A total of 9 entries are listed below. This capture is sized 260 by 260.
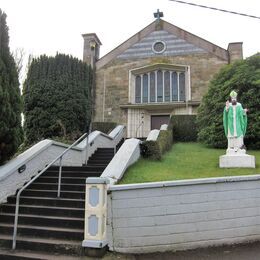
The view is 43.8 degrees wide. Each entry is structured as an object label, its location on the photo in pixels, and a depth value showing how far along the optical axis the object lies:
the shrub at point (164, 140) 11.13
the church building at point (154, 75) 19.95
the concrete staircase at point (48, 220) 5.77
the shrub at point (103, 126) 17.70
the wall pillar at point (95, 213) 5.64
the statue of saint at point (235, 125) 9.04
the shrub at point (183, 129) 16.12
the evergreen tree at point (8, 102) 7.57
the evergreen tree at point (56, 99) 14.91
